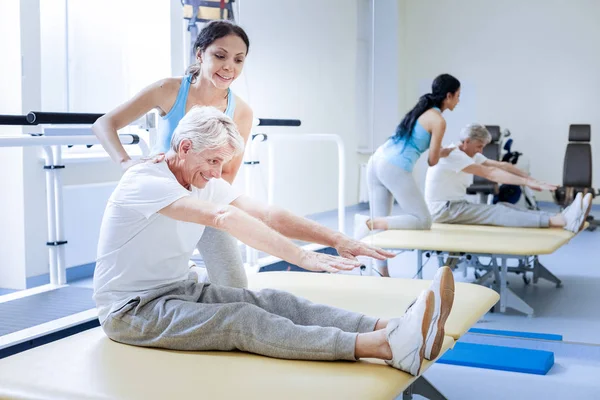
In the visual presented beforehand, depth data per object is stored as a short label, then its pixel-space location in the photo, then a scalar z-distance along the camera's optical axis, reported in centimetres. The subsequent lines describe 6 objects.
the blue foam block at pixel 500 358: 281
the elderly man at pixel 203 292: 176
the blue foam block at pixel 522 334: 308
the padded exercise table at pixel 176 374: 160
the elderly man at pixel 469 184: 329
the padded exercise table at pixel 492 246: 346
